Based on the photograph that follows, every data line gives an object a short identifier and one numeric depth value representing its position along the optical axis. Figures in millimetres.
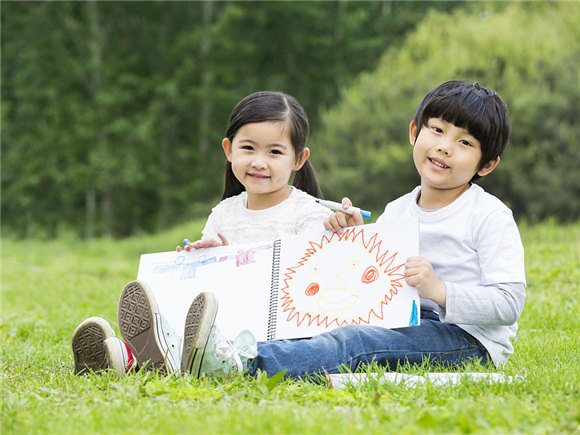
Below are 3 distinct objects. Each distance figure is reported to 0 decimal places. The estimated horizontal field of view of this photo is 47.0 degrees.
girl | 2797
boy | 2695
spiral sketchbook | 2943
